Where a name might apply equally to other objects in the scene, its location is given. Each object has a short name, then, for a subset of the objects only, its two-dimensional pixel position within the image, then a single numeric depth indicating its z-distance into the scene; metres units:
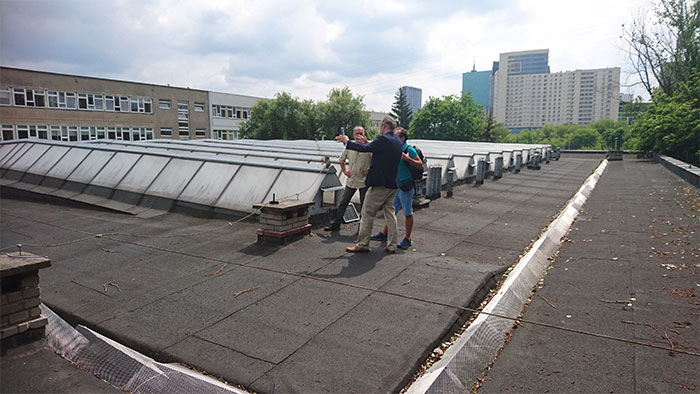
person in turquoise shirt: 6.88
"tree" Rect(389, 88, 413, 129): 73.75
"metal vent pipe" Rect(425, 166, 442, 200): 12.00
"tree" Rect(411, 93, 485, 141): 67.56
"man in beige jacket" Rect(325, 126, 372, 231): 7.33
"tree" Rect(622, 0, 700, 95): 34.16
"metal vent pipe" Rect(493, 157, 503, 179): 18.25
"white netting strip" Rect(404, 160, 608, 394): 3.19
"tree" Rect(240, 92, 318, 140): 53.88
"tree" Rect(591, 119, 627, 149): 90.19
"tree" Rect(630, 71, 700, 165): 24.83
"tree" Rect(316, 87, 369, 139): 55.28
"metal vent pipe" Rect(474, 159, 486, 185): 16.08
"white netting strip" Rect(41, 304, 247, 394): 3.14
